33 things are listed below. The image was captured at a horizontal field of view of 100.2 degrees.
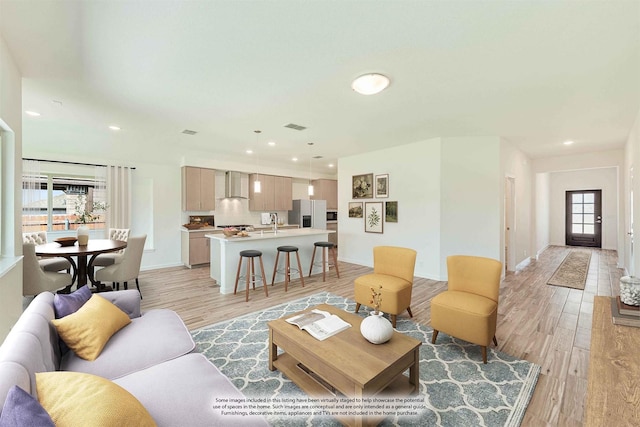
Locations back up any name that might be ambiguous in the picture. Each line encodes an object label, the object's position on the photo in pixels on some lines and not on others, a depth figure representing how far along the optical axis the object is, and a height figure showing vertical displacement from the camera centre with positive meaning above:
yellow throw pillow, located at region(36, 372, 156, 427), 0.93 -0.70
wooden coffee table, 1.61 -0.96
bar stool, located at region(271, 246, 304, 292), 4.43 -0.89
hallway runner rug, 4.89 -1.27
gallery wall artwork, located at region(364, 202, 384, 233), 5.93 -0.10
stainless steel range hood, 6.78 +0.71
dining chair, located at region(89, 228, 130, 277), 4.49 -0.76
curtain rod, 4.76 +0.94
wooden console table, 0.90 -0.66
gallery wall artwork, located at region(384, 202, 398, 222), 5.66 +0.01
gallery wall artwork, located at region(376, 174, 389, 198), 5.80 +0.60
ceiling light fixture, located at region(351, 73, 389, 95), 2.63 +1.31
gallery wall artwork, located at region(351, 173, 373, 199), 6.16 +0.63
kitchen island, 4.30 -0.66
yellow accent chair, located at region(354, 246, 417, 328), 3.07 -0.84
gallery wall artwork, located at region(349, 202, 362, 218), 6.41 +0.07
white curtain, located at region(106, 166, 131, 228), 5.42 +0.34
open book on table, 2.03 -0.90
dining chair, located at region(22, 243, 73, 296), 3.22 -0.82
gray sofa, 1.17 -0.91
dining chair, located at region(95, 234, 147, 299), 3.92 -0.82
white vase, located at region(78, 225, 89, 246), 3.92 -0.36
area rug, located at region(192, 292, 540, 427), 1.78 -1.34
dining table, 3.45 -0.51
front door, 8.95 -0.19
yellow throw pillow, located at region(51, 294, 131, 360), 1.65 -0.75
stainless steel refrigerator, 7.79 -0.03
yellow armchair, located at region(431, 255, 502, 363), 2.38 -0.86
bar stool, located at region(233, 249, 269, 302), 3.95 -0.78
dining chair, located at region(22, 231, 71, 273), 4.11 -0.76
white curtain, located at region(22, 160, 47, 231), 4.62 +0.38
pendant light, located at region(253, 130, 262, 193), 4.54 +1.38
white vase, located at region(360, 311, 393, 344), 1.87 -0.83
